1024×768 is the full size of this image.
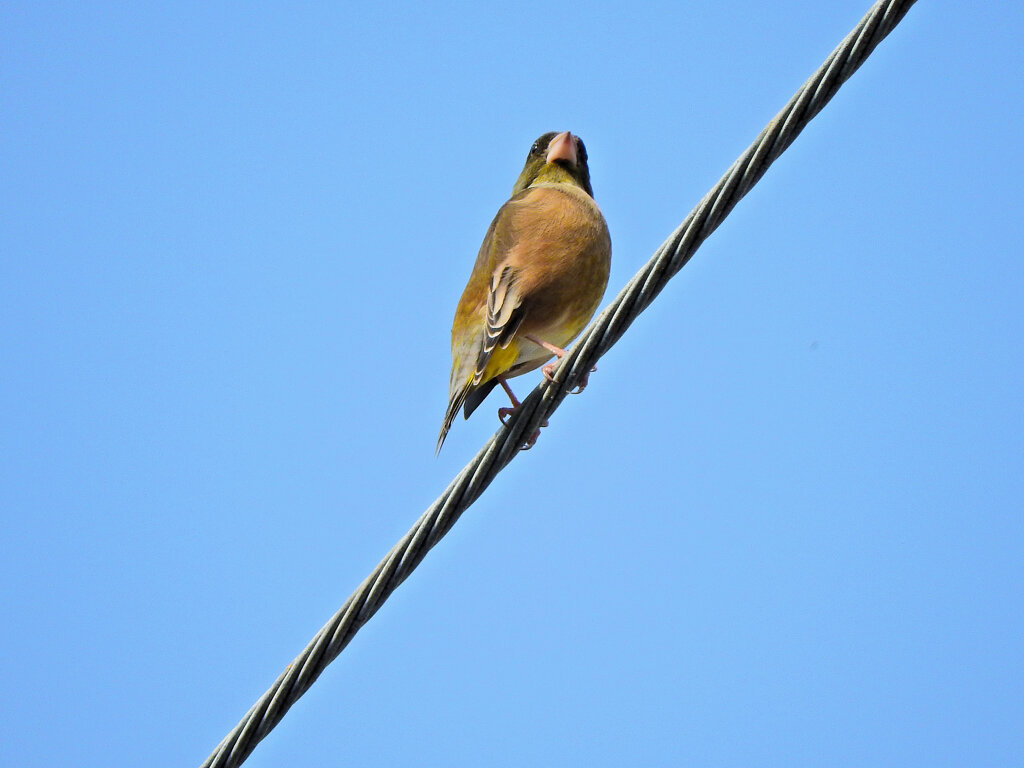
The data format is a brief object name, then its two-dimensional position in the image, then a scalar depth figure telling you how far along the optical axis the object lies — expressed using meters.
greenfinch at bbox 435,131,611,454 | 10.70
